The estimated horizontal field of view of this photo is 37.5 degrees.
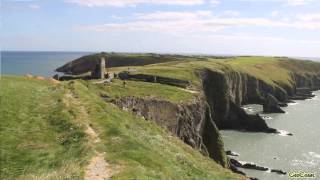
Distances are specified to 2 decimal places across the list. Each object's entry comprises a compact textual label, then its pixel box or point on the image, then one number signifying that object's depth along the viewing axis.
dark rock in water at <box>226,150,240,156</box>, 78.71
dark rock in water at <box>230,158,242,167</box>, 71.12
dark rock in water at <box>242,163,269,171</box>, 68.00
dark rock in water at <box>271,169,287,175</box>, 65.78
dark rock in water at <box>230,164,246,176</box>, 65.97
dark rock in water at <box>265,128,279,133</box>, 98.19
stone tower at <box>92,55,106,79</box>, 77.94
